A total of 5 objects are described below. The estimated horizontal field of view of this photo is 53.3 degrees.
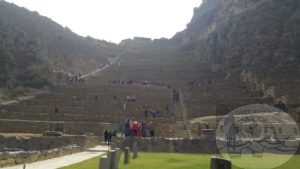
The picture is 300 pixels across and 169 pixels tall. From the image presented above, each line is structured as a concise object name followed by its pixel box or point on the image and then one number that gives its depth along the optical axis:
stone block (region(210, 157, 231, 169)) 5.30
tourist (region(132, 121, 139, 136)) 18.03
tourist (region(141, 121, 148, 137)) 18.79
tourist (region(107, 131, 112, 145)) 17.98
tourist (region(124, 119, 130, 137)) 18.11
